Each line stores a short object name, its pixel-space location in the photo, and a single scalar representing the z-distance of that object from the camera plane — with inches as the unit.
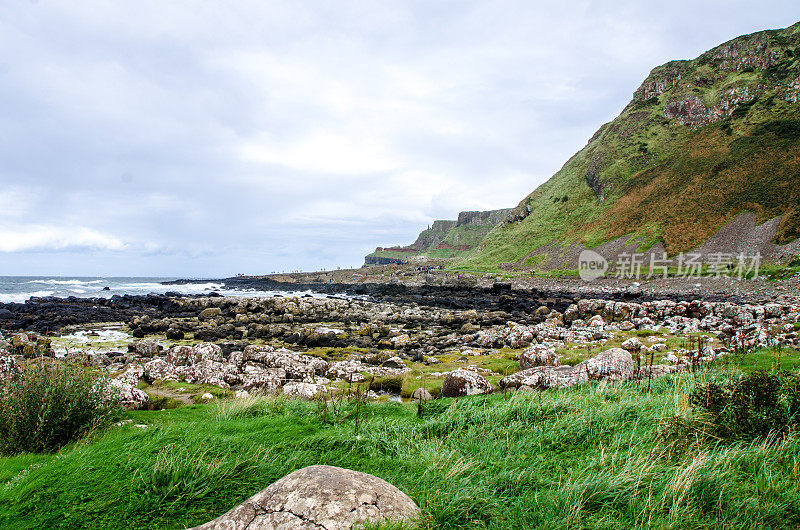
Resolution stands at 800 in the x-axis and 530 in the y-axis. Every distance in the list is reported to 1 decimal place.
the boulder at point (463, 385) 413.1
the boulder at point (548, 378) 397.7
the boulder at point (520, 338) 894.4
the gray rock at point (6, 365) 406.6
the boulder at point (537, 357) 556.7
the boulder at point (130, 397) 385.4
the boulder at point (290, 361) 613.6
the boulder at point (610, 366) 414.9
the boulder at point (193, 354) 671.1
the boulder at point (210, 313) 1566.2
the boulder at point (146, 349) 847.7
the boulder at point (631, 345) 637.6
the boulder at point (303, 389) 449.1
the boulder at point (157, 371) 589.2
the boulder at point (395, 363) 690.3
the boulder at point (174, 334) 1138.0
